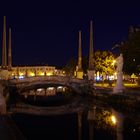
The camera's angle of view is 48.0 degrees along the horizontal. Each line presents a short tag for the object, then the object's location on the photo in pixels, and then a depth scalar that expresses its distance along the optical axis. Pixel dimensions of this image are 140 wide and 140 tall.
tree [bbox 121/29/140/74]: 21.61
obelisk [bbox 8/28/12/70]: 25.23
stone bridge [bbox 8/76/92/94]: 24.72
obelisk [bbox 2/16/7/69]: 24.34
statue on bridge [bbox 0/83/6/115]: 10.31
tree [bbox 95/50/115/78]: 32.75
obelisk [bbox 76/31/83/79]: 26.97
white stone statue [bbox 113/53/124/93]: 16.67
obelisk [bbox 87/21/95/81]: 24.07
